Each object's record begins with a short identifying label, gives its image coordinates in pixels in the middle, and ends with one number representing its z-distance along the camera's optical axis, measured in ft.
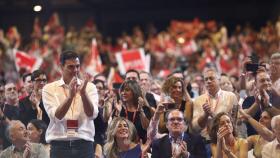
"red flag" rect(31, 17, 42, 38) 74.51
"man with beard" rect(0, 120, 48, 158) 33.09
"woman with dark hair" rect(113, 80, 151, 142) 34.78
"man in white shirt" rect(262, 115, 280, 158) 31.40
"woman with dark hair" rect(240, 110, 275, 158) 33.55
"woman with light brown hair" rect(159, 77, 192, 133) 35.12
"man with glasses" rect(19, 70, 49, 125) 36.73
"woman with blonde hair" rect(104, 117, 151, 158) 32.68
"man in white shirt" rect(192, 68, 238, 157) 34.27
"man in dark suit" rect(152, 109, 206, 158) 32.12
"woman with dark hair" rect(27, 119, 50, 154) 34.30
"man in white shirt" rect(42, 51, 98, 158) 30.35
